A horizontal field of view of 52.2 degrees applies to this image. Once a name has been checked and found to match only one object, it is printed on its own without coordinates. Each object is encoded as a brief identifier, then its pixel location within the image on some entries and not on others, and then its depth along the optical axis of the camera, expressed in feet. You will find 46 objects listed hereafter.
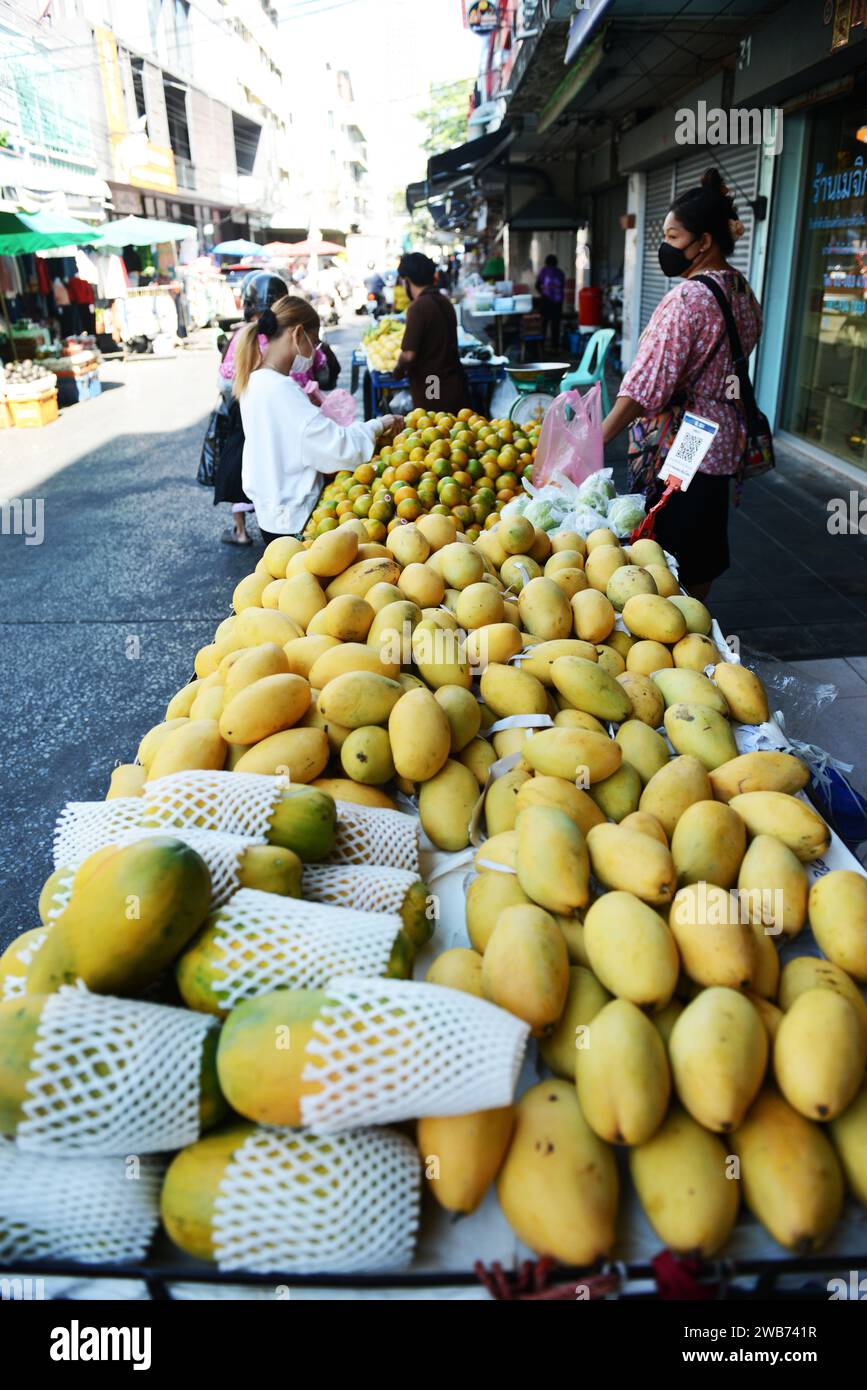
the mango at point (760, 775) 5.46
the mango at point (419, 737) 5.49
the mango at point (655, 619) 7.11
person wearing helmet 18.21
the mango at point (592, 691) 6.14
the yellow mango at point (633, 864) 4.45
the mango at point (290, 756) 5.54
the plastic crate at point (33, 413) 41.22
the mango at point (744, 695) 6.38
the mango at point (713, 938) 4.03
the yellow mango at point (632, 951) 3.96
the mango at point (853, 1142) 3.51
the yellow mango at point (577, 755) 5.36
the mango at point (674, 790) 5.22
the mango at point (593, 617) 7.18
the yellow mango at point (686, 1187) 3.33
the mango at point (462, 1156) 3.50
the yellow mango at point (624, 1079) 3.49
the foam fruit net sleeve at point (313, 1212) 3.35
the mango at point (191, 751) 5.71
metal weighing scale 23.45
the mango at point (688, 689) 6.34
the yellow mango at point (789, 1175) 3.33
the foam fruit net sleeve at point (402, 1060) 3.41
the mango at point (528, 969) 3.97
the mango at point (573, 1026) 4.01
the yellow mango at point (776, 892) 4.58
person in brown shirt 19.56
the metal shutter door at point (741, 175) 29.22
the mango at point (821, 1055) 3.52
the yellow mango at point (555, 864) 4.50
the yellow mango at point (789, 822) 4.97
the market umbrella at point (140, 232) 61.16
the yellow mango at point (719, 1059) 3.51
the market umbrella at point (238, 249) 84.48
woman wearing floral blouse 10.62
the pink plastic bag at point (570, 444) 12.57
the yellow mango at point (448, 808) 5.56
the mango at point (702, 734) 5.87
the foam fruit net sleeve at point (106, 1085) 3.44
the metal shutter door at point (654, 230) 40.14
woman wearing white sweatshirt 13.01
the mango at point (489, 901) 4.64
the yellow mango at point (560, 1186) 3.34
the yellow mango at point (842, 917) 4.27
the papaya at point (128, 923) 3.81
